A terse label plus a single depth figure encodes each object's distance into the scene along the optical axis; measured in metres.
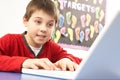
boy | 0.89
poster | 1.73
